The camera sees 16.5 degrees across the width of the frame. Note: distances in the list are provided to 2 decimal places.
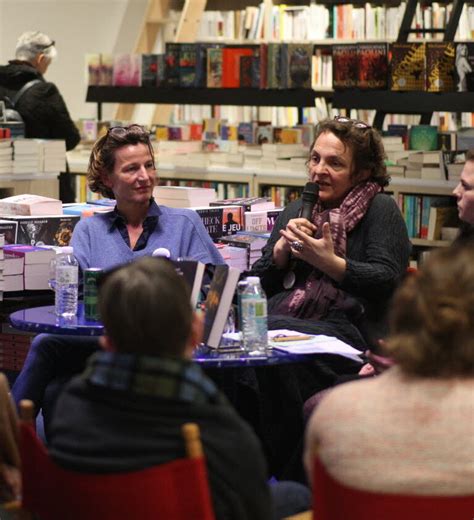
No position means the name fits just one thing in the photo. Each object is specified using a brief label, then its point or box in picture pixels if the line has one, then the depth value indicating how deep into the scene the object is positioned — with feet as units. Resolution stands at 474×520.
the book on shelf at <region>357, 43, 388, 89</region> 35.55
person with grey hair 37.24
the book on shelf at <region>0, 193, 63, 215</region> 23.15
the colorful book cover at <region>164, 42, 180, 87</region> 40.62
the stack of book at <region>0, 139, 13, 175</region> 34.34
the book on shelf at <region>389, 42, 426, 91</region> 34.67
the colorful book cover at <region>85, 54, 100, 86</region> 43.24
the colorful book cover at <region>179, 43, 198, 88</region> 40.29
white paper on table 16.03
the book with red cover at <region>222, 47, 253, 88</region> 39.64
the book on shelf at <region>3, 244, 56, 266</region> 21.33
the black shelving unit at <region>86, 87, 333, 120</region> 38.64
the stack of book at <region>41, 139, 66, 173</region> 35.98
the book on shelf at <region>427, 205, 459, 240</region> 33.70
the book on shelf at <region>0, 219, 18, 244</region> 22.50
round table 15.50
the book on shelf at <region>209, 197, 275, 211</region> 25.06
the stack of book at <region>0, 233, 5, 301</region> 21.39
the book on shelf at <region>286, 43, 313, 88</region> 38.35
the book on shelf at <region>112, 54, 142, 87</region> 42.23
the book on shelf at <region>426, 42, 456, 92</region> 34.13
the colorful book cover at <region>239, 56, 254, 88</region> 39.43
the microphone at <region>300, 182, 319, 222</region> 20.16
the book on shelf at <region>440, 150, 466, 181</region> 33.43
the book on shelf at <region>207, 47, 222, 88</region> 39.90
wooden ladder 45.86
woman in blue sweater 20.07
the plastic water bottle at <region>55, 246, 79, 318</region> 18.44
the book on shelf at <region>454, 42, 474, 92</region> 33.77
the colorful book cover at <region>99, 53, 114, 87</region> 43.08
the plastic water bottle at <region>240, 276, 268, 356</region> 16.10
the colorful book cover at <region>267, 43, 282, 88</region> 38.82
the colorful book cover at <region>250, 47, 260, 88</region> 39.29
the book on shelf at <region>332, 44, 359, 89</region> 36.28
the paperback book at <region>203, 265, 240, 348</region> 15.91
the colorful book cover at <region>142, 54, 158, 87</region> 41.51
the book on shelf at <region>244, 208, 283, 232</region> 24.78
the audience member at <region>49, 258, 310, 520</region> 9.78
